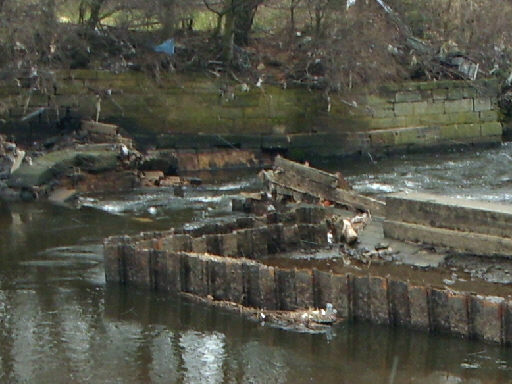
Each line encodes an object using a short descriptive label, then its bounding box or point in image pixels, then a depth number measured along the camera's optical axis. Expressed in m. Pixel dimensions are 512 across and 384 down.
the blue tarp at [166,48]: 53.13
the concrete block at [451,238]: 30.09
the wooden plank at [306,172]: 37.69
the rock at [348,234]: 32.62
